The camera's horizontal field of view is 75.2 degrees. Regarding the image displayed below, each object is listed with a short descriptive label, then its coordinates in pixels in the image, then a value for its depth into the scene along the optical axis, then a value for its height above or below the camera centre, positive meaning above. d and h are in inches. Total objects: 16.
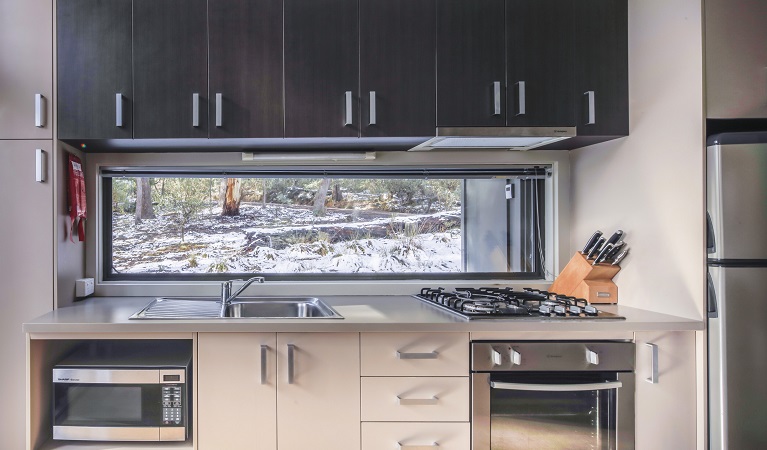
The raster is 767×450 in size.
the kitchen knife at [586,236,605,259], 91.6 -4.0
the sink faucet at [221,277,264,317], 90.9 -11.7
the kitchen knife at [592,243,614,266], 88.7 -5.0
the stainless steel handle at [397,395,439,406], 72.5 -25.4
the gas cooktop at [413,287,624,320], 75.7 -12.9
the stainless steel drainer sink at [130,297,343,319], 89.8 -14.7
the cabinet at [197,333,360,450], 72.6 -24.0
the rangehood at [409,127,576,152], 82.9 +15.4
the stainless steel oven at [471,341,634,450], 72.7 -25.3
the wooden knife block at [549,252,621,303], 90.0 -10.3
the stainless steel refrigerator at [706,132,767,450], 67.6 -8.4
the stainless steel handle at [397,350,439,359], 72.5 -18.7
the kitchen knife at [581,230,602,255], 92.3 -2.9
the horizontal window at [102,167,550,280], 101.8 +0.6
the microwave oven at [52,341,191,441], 73.9 -25.9
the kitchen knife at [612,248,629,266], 88.0 -5.7
